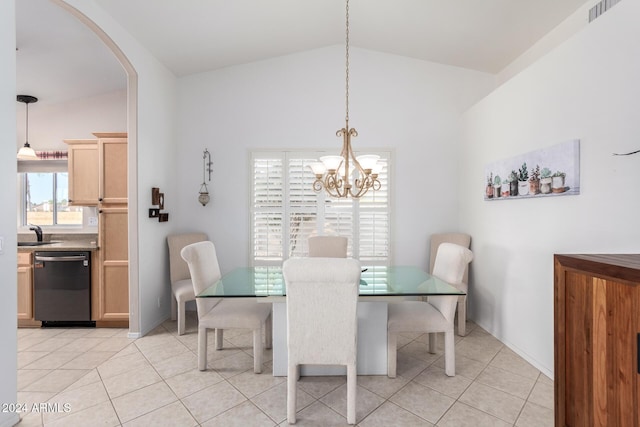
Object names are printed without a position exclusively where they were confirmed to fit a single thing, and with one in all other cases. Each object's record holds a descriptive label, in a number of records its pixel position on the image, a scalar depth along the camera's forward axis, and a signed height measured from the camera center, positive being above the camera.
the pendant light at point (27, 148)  3.64 +0.77
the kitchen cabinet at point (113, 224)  3.32 -0.13
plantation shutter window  4.03 -0.01
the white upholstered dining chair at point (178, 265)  3.46 -0.62
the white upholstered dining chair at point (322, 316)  1.79 -0.63
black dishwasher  3.34 -0.81
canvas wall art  2.18 +0.32
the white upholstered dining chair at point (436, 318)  2.39 -0.83
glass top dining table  2.18 -0.57
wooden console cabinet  1.16 -0.54
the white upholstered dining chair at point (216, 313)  2.43 -0.82
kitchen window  4.13 +0.15
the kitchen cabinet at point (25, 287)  3.35 -0.83
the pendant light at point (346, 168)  2.30 +0.34
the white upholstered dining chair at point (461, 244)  3.21 -0.47
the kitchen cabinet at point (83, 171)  3.46 +0.46
